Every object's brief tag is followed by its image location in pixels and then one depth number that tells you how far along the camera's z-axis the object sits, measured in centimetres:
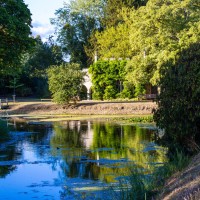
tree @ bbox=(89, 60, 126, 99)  5745
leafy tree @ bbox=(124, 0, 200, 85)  4172
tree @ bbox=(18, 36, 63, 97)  7050
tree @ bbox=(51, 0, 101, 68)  7812
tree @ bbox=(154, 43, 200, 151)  1434
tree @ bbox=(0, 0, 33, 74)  2716
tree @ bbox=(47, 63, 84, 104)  4894
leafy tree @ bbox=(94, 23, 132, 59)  6153
